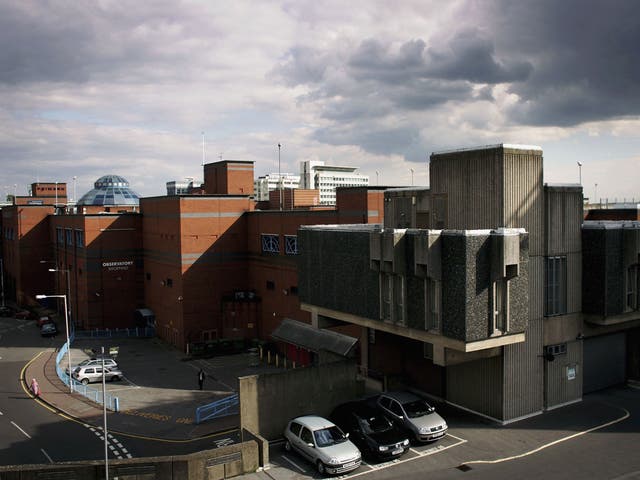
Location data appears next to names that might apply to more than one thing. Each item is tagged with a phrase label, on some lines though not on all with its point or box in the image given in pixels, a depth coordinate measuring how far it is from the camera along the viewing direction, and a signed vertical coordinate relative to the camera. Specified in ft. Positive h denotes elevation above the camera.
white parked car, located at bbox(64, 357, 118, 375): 138.72 -33.35
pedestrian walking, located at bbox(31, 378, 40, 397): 122.62 -34.60
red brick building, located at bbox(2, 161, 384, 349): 154.30 -11.80
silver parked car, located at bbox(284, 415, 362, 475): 72.84 -28.83
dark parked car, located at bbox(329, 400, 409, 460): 76.18 -28.59
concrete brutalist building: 79.87 -10.24
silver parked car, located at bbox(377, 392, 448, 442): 80.74 -27.88
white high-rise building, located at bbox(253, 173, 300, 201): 575.34 +32.32
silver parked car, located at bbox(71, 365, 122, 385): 134.72 -34.77
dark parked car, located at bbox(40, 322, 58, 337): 192.95 -35.44
